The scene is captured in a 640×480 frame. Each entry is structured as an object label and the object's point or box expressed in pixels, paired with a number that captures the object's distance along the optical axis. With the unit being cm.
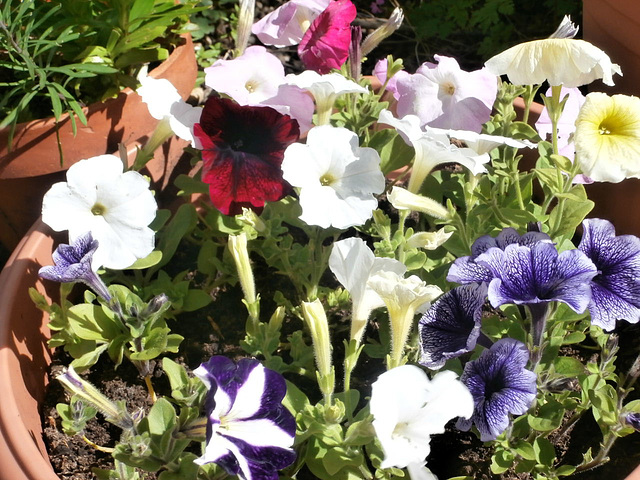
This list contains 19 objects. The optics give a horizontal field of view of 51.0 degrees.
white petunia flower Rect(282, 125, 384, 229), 105
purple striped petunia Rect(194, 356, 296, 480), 83
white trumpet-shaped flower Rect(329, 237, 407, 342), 88
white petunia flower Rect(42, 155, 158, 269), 109
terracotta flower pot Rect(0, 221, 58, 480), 97
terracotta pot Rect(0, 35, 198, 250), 131
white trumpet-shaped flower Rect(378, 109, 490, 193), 98
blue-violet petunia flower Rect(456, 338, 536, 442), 85
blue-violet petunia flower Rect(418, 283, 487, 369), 92
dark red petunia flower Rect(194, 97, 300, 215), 112
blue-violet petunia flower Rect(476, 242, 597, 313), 85
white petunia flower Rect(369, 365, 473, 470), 76
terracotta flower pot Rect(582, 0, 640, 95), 126
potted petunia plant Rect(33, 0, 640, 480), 87
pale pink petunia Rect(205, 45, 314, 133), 123
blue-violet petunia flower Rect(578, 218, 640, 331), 91
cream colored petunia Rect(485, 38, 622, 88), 89
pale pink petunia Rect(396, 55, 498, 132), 120
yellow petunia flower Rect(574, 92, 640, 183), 87
